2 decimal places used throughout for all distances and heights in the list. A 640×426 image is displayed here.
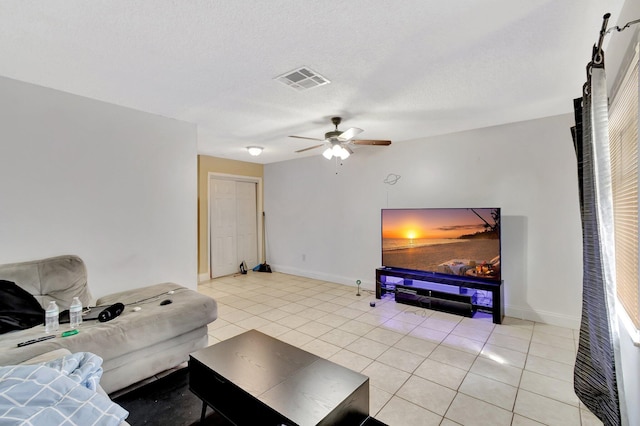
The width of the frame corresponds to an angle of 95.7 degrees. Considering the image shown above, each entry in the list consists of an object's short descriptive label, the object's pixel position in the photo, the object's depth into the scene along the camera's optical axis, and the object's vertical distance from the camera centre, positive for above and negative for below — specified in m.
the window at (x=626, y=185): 1.42 +0.16
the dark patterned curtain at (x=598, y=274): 1.24 -0.28
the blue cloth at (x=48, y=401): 0.94 -0.64
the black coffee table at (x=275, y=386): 1.40 -0.92
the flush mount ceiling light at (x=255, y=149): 4.75 +1.11
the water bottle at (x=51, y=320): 2.01 -0.70
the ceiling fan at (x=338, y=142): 3.35 +0.87
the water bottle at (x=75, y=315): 2.09 -0.70
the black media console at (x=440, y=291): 3.45 -1.02
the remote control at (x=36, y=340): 1.78 -0.77
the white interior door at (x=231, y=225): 5.81 -0.18
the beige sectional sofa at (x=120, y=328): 1.92 -0.79
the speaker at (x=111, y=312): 2.16 -0.72
